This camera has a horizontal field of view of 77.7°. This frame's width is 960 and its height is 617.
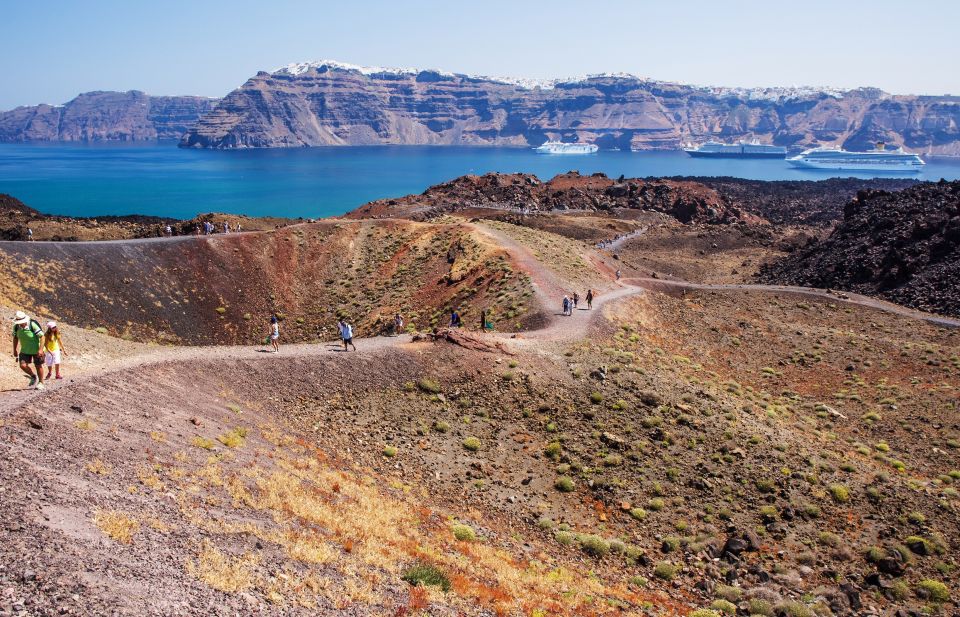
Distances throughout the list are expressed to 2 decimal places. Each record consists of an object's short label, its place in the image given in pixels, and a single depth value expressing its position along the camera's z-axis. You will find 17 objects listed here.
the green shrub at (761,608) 16.84
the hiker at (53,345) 16.78
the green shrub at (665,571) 18.48
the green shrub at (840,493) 22.64
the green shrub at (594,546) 19.08
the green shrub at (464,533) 17.59
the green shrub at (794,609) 16.84
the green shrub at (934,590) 18.44
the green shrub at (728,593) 17.60
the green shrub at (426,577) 12.91
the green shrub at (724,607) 16.94
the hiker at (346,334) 28.96
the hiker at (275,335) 27.84
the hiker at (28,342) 15.76
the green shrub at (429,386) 27.59
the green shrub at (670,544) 19.84
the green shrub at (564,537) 19.38
